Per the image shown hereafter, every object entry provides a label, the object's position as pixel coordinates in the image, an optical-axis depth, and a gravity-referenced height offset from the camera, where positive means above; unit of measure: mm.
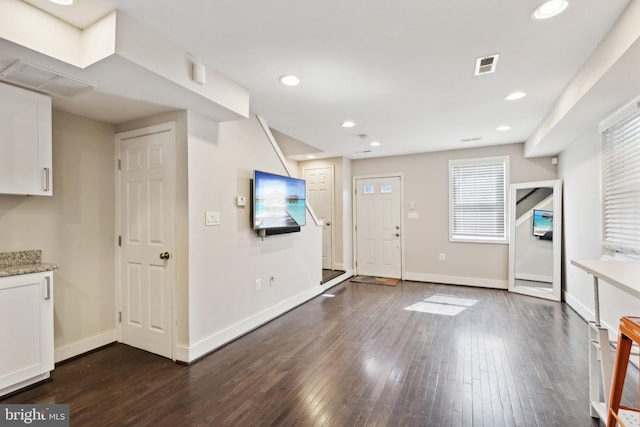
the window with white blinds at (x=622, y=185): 2734 +250
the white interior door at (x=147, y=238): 2850 -271
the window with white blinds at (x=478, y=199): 5328 +196
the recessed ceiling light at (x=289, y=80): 2641 +1167
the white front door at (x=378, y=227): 6059 -348
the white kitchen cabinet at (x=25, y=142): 2211 +519
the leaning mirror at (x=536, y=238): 4645 -458
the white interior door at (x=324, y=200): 6188 +210
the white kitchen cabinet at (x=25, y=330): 2146 -884
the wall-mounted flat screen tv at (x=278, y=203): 3500 +88
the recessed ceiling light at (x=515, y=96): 3025 +1167
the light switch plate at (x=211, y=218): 2938 -77
